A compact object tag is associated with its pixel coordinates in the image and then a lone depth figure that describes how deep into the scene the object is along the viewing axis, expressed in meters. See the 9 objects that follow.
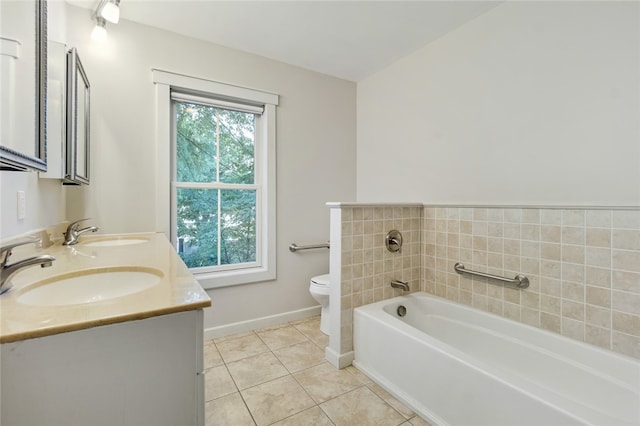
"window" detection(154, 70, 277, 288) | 2.29
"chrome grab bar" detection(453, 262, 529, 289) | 1.76
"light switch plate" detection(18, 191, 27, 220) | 1.14
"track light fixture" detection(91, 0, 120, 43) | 1.62
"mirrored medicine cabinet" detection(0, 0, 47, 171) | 0.85
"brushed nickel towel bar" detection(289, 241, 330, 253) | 2.72
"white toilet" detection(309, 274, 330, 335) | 2.34
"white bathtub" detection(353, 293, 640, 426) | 1.14
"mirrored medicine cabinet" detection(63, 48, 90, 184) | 1.48
